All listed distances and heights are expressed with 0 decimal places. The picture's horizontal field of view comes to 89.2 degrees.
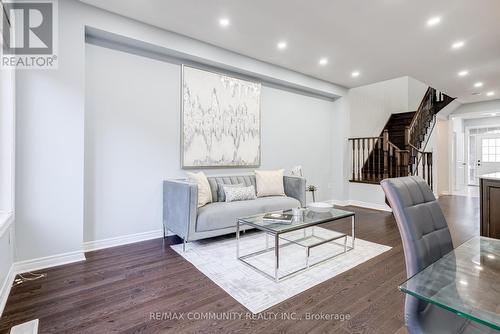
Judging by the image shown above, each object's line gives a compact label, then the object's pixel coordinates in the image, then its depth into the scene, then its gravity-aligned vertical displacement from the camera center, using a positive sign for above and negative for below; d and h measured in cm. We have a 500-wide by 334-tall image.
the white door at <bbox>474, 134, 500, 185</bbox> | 807 +40
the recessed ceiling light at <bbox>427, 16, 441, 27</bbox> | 299 +175
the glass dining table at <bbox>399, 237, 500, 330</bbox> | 82 -46
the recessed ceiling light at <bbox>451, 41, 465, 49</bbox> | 358 +176
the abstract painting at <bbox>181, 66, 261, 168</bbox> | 373 +74
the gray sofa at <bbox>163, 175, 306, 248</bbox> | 292 -56
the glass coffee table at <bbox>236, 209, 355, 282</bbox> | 238 -89
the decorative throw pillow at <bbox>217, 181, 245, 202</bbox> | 376 -40
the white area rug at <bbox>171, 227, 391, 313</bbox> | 207 -101
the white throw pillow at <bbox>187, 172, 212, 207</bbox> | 335 -28
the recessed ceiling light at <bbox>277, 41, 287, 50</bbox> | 368 +179
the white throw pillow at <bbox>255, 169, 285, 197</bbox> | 414 -28
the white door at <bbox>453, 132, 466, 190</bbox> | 805 +19
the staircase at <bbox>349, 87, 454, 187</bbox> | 534 +42
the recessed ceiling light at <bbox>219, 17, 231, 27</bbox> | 305 +178
